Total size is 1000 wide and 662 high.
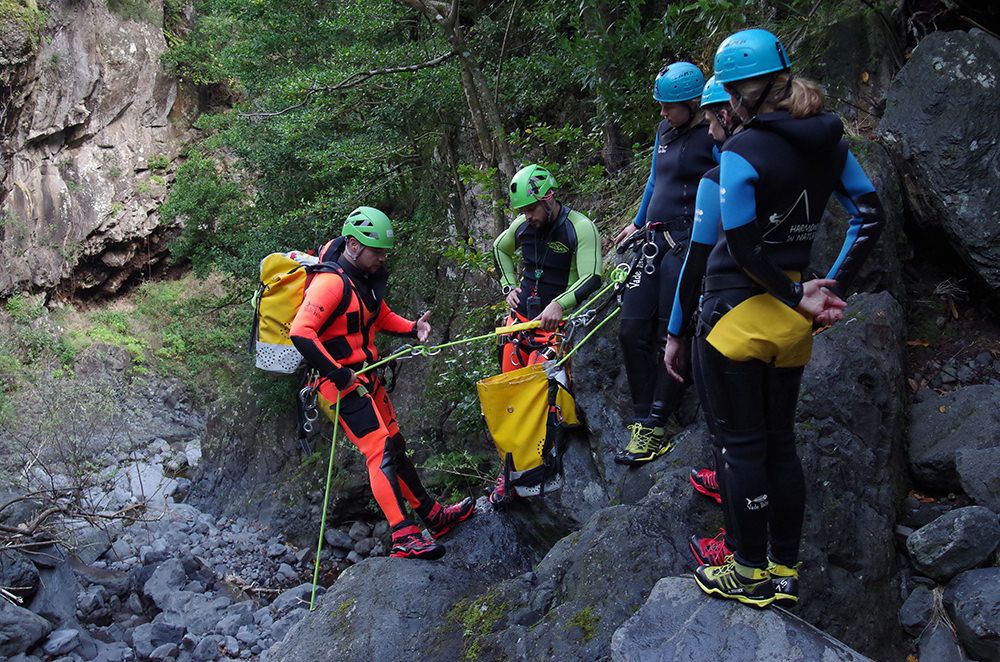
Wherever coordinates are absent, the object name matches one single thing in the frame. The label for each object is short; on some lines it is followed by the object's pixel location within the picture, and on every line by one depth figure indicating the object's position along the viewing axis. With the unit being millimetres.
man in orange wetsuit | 5301
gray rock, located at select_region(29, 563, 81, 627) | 8508
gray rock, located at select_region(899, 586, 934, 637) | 3898
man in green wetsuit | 5523
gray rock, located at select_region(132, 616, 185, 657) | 7949
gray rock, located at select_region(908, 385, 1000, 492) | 4617
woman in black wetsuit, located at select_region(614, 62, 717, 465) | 4699
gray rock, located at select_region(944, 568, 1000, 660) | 3473
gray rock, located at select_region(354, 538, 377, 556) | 10508
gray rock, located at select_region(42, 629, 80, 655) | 7824
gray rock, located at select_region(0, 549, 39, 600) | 8305
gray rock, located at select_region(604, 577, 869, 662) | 2878
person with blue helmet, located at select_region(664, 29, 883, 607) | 2783
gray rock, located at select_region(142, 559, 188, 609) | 9102
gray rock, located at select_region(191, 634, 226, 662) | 7629
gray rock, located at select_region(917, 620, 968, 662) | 3668
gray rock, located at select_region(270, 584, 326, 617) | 8750
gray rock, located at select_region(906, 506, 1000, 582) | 3881
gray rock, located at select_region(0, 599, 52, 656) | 7582
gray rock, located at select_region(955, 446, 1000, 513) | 4180
